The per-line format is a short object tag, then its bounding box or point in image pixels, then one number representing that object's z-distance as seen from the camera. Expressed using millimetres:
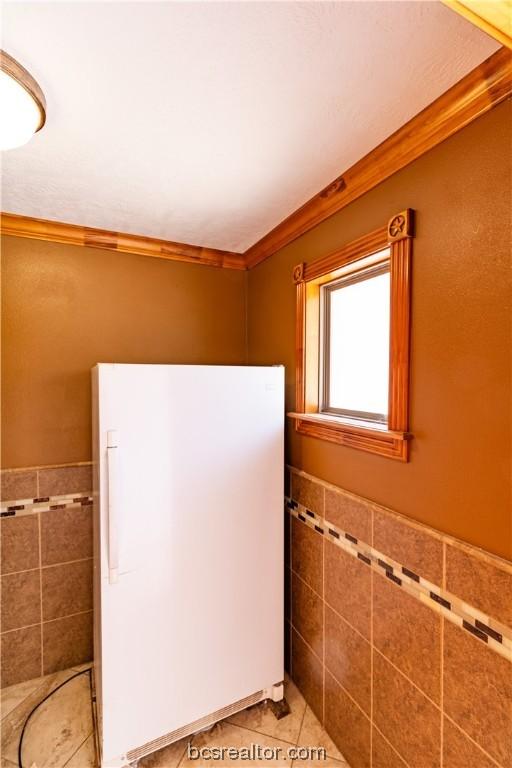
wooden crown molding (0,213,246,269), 1755
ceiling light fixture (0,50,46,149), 859
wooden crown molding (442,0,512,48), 469
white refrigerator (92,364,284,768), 1328
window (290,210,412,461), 1165
